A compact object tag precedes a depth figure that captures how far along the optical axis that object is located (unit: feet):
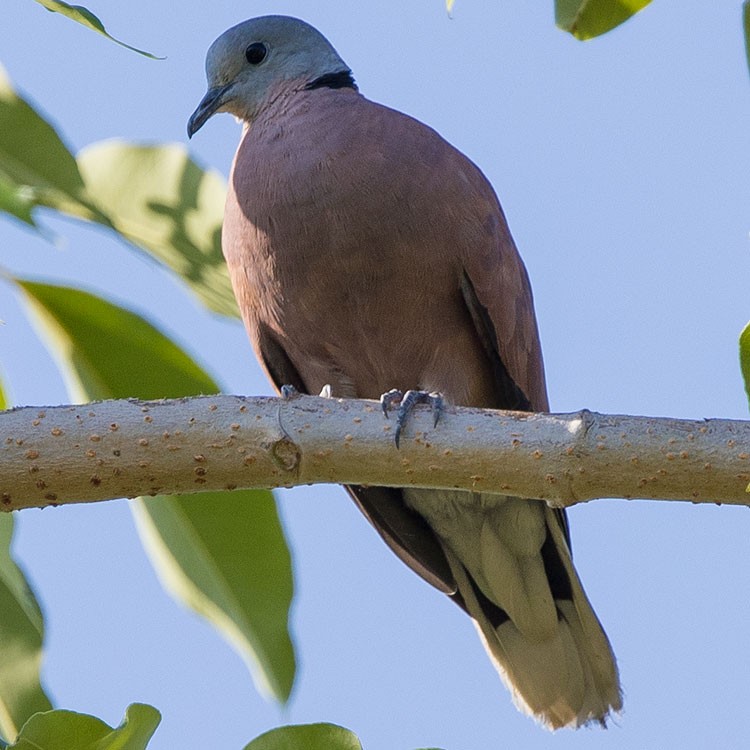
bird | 24.06
